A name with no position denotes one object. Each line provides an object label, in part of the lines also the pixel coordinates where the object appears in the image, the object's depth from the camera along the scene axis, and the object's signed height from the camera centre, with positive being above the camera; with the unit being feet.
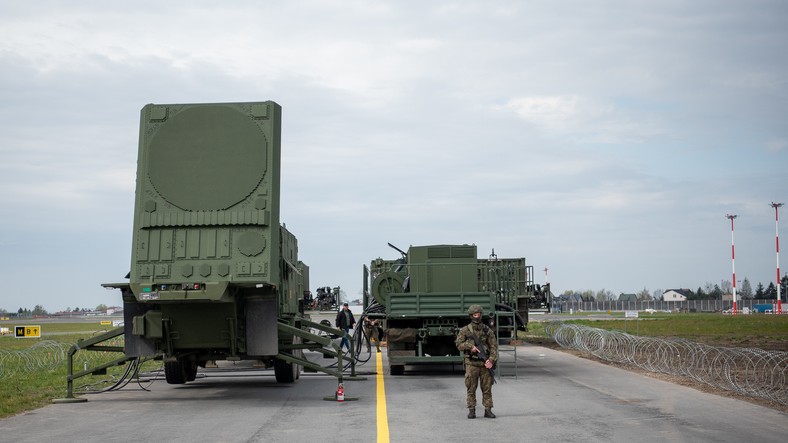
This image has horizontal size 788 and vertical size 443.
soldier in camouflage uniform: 43.45 -1.37
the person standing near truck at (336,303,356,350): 87.15 +1.02
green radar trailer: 50.47 +5.48
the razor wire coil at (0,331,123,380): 80.64 -2.97
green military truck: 69.87 +2.48
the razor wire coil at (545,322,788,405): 56.57 -3.08
